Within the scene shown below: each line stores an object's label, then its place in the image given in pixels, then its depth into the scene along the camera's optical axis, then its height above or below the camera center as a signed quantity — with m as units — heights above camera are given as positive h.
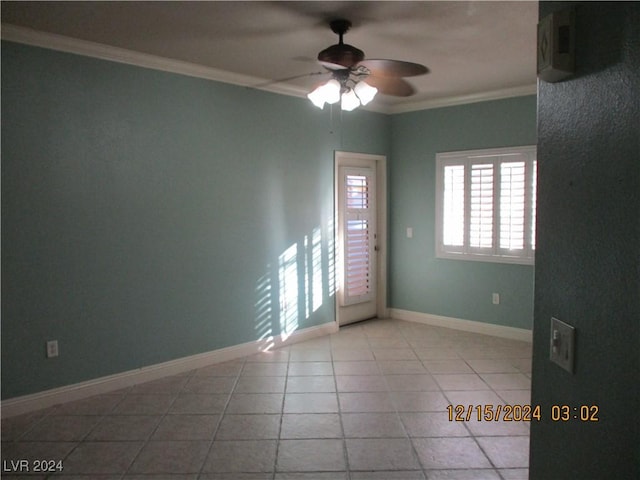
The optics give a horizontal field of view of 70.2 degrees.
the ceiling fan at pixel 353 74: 2.83 +0.89
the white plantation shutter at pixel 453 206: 5.30 +0.03
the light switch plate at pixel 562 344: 1.13 -0.35
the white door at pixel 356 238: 5.44 -0.35
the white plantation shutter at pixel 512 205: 4.81 +0.03
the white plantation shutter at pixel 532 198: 4.71 +0.10
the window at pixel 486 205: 4.81 +0.04
